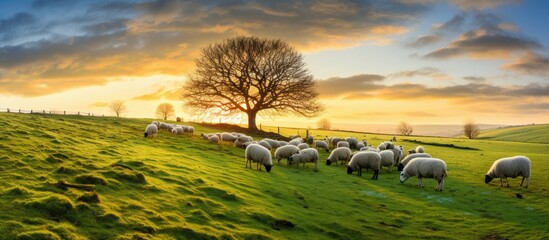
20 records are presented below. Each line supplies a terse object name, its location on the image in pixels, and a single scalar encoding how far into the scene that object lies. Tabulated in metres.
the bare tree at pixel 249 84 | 57.84
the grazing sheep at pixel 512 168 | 23.58
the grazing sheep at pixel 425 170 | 22.66
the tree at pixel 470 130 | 111.24
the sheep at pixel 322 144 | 40.19
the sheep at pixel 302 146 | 34.02
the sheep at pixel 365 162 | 26.38
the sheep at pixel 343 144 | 38.03
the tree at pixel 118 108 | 130.77
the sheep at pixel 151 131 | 36.24
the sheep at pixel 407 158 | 28.93
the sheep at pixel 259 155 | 24.99
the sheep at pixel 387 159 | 28.86
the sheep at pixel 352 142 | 42.75
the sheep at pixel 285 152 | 29.73
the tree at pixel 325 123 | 140.05
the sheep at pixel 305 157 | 28.82
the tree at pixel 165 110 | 125.18
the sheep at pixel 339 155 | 31.41
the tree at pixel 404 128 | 125.88
